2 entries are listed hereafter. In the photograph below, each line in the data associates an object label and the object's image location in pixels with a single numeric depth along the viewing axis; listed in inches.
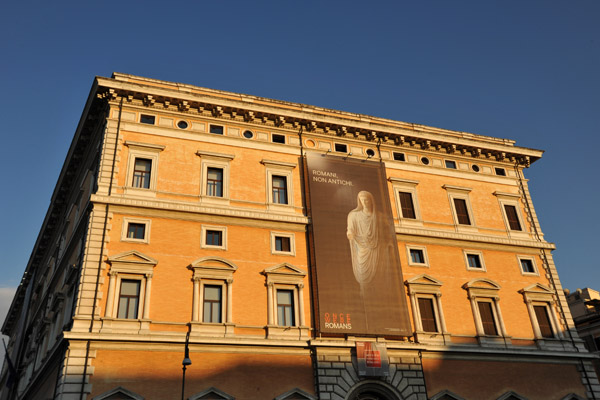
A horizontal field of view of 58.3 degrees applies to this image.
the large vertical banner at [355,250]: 1019.9
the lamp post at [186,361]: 775.1
